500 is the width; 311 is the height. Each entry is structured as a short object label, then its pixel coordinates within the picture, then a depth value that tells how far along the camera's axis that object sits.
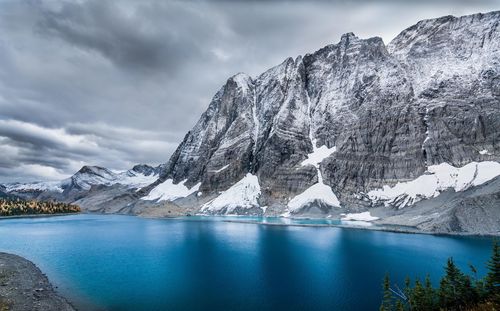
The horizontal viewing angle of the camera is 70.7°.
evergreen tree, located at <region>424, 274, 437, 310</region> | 32.84
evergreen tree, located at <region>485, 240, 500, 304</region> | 31.28
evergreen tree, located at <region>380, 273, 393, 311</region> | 34.14
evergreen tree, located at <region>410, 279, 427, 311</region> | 33.25
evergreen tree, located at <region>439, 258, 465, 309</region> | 32.66
